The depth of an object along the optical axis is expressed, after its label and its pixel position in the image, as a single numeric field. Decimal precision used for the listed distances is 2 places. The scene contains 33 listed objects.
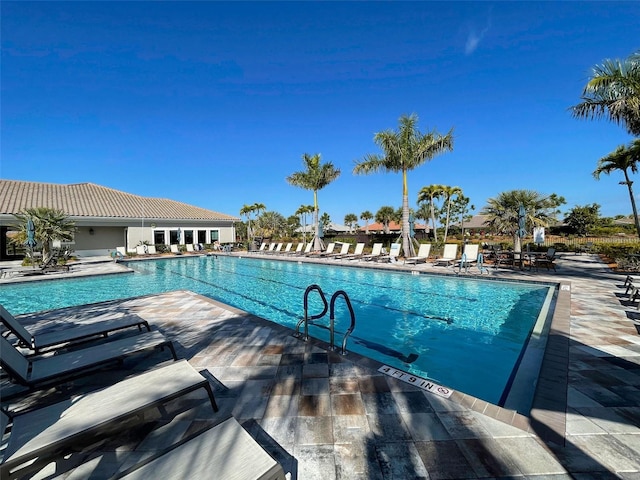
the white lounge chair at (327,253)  19.55
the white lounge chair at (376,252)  16.66
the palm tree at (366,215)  65.12
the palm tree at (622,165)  12.83
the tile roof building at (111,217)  20.53
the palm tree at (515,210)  17.58
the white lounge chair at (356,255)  17.71
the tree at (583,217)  37.94
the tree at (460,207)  45.56
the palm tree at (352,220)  67.75
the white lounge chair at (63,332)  3.17
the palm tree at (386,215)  51.84
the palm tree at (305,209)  40.69
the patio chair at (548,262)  11.31
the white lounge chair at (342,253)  18.45
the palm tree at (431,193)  28.57
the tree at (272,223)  42.33
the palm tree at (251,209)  36.12
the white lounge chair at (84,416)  1.68
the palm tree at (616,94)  8.20
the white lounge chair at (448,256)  13.38
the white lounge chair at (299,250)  21.42
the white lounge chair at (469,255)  11.46
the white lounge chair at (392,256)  15.62
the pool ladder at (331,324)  3.81
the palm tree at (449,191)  28.41
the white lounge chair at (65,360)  2.54
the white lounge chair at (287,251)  22.02
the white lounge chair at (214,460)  1.49
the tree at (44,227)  14.12
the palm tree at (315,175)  22.98
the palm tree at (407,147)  16.97
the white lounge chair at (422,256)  14.88
